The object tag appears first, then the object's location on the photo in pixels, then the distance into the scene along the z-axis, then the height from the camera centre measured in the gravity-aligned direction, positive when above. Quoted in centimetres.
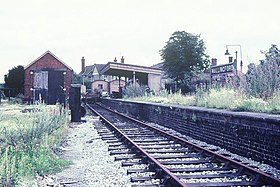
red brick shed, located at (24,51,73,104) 3102 +228
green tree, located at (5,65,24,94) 4716 +262
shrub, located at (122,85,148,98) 3108 +66
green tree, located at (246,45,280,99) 1119 +56
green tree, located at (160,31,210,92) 5141 +590
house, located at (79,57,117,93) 7525 +610
